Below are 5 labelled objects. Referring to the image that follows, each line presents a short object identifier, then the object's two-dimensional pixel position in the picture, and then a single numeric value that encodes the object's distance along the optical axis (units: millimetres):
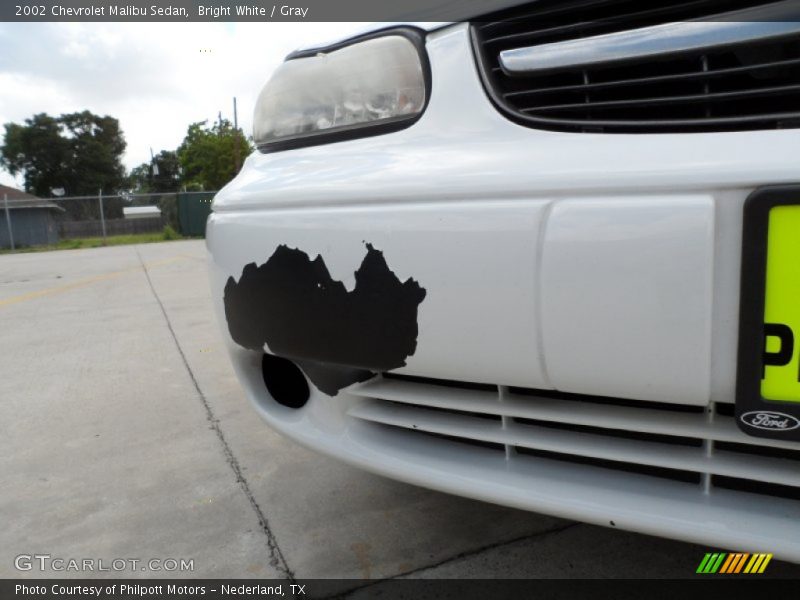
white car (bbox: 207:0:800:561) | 782
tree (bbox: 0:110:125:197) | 50250
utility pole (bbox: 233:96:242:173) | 31503
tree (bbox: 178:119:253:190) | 35438
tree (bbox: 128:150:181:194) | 58031
